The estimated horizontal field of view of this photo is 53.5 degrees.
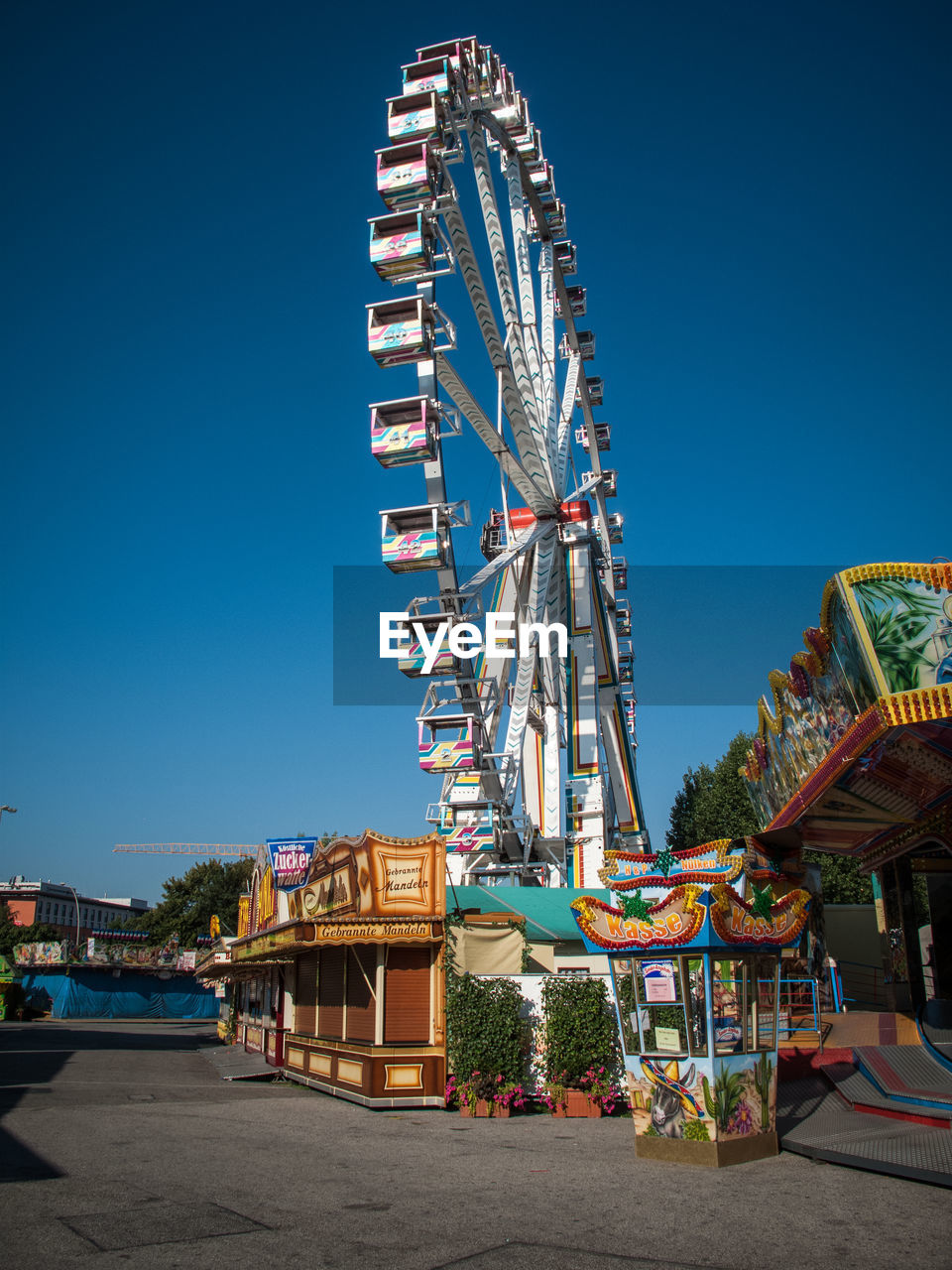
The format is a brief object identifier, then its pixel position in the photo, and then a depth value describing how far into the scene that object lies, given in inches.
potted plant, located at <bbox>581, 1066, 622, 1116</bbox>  494.9
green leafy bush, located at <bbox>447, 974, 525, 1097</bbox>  499.5
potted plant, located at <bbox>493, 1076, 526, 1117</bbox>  493.7
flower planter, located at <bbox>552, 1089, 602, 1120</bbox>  494.3
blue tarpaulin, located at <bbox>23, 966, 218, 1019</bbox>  1983.3
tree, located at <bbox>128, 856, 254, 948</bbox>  2519.7
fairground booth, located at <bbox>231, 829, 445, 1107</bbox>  526.0
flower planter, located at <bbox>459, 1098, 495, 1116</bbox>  494.3
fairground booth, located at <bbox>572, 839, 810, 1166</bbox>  354.0
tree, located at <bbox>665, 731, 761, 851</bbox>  1592.0
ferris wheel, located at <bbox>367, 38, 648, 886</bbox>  795.4
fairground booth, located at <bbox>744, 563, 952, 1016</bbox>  366.0
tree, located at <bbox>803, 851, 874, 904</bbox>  1418.6
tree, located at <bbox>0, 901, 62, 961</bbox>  2691.9
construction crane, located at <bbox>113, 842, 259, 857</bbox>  5118.1
